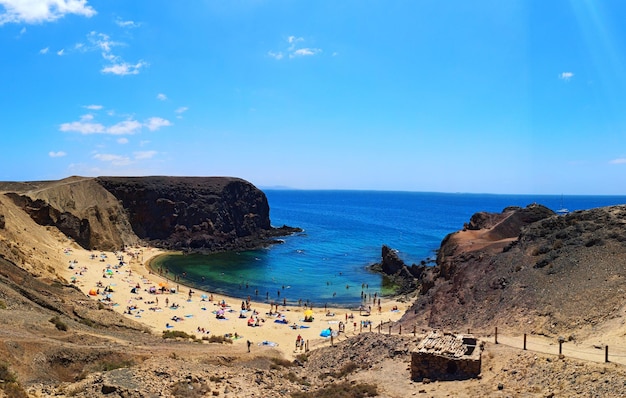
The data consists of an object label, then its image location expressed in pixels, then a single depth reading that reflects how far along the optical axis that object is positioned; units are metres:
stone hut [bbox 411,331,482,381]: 19.83
